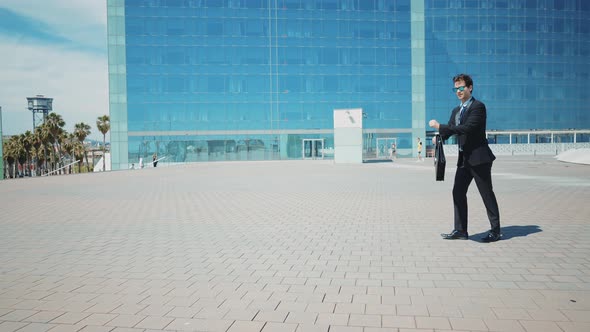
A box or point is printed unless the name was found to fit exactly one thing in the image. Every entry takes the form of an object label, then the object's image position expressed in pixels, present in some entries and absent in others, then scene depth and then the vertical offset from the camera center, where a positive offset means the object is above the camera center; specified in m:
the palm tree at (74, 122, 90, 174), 72.25 +3.75
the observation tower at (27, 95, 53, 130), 130.88 +14.78
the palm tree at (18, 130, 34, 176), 69.67 +2.10
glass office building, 49.72 +8.86
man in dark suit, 5.43 -0.01
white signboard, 34.88 +2.65
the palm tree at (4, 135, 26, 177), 70.38 +0.71
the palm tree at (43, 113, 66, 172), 63.91 +4.37
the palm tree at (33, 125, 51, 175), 63.58 +1.85
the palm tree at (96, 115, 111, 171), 69.00 +4.48
